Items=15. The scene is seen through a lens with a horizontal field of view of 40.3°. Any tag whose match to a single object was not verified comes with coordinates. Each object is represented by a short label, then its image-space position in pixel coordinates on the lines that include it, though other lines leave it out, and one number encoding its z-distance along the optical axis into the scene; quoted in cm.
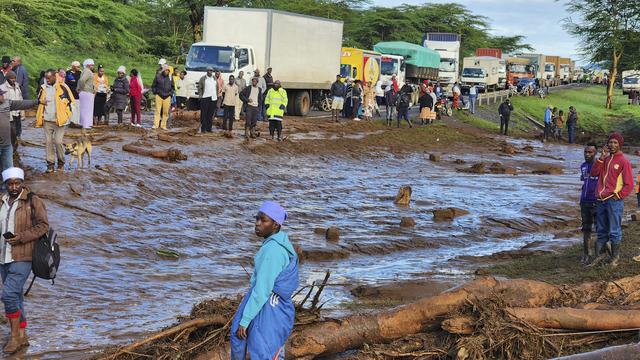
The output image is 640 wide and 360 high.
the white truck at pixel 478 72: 5438
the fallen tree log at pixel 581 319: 735
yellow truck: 3788
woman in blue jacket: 545
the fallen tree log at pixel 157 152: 1866
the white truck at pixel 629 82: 6812
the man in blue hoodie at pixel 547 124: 3725
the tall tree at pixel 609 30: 5381
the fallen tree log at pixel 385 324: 695
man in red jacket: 1058
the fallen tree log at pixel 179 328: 666
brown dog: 1576
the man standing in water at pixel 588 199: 1145
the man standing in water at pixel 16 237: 761
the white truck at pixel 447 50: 5341
